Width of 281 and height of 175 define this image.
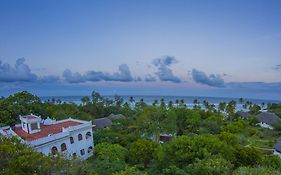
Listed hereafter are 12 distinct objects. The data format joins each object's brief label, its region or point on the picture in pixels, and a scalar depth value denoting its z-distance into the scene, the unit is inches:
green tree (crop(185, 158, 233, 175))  713.0
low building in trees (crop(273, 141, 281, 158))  1339.6
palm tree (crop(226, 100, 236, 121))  2586.1
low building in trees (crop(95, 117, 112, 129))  1934.1
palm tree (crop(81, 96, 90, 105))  2504.2
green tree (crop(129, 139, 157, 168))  1048.2
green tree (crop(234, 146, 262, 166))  973.8
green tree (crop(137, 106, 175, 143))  1458.9
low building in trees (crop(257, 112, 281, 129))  2162.4
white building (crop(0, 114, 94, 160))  1050.8
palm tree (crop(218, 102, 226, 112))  2758.4
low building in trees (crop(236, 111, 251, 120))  2515.5
